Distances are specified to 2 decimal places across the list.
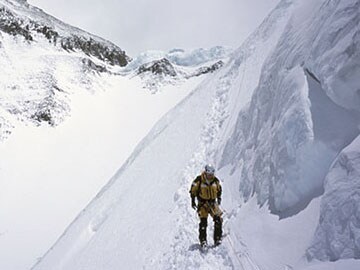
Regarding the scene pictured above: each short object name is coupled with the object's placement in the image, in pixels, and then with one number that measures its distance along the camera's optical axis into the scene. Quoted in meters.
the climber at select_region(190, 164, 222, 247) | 8.05
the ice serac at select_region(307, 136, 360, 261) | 5.21
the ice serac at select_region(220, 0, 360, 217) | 6.85
